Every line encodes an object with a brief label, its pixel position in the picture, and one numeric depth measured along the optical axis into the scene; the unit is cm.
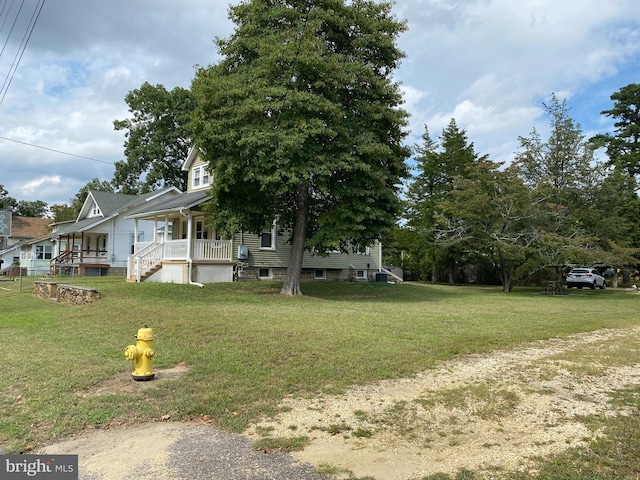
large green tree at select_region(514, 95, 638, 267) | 2278
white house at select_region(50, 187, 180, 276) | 3122
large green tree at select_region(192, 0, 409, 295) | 1502
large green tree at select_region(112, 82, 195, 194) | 4144
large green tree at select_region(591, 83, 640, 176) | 3919
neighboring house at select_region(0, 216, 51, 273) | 5182
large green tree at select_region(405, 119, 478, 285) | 3061
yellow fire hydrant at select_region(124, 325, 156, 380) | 595
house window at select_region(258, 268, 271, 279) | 2308
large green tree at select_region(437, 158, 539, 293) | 2214
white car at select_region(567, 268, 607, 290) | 3120
